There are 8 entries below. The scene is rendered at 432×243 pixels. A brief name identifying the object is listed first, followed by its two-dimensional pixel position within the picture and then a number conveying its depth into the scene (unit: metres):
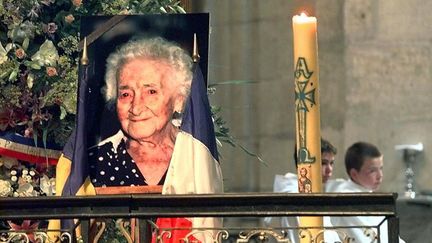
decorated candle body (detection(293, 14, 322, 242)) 4.68
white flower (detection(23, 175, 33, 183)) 5.66
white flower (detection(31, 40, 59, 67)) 5.59
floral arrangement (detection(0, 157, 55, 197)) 5.64
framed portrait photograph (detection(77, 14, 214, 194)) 5.27
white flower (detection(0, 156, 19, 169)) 5.69
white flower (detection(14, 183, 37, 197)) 5.63
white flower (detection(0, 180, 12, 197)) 5.61
